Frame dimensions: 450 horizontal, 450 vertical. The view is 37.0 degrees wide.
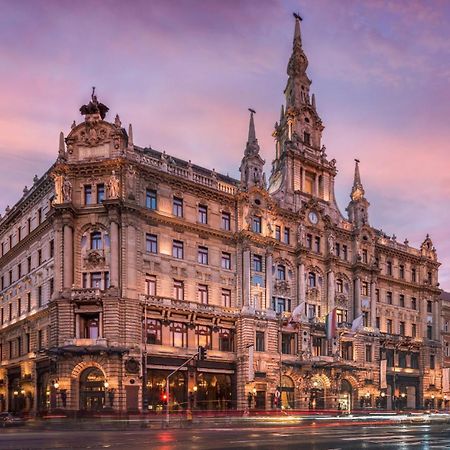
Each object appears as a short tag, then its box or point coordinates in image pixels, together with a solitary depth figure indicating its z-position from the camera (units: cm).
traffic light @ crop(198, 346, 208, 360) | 5197
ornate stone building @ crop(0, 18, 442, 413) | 6588
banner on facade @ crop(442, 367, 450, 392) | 9969
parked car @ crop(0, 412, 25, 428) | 5931
